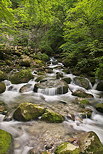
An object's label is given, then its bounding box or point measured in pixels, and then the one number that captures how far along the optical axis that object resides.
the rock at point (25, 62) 13.12
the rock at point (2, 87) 8.03
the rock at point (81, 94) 7.77
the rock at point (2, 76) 9.73
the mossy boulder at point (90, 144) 3.13
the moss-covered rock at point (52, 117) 4.90
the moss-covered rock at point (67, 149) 3.13
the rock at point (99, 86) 8.87
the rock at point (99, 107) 6.07
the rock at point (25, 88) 8.53
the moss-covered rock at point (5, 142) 3.08
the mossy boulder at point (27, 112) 4.92
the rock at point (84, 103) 6.65
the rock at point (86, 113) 5.57
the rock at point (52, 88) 8.16
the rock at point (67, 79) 9.89
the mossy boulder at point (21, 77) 9.62
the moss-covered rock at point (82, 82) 9.28
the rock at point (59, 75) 10.75
